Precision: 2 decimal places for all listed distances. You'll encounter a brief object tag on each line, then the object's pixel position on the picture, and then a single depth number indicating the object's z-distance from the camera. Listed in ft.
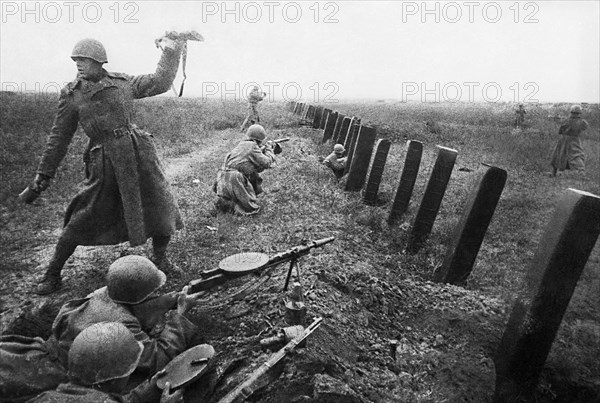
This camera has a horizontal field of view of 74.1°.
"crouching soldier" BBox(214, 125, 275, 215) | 22.58
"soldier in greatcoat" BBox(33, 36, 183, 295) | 12.98
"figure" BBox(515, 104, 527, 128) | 63.26
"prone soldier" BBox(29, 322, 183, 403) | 6.02
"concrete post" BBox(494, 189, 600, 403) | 9.17
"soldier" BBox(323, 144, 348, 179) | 30.66
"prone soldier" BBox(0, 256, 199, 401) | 7.50
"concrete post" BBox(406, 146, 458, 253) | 16.16
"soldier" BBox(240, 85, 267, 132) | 44.70
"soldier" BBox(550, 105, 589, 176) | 37.42
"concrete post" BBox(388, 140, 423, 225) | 19.44
